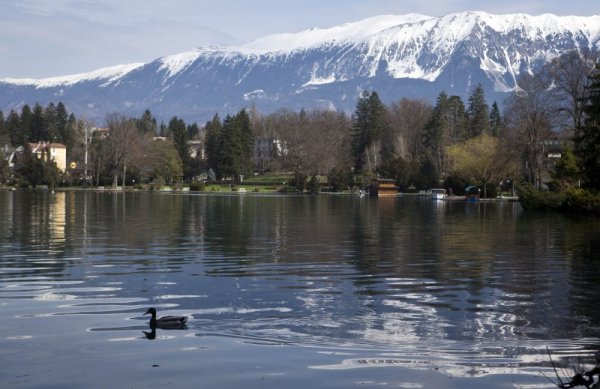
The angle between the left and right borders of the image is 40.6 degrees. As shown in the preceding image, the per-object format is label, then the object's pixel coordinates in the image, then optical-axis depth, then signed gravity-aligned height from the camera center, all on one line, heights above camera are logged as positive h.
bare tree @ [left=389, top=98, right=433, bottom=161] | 145.50 +10.35
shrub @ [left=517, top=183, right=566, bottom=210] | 66.50 -1.48
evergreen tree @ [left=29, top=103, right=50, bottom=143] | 177.88 +11.54
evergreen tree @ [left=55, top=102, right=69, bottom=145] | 178.75 +11.94
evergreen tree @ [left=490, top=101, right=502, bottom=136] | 157.52 +12.73
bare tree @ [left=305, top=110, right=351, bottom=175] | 149.38 +6.75
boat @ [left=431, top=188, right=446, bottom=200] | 101.24 -1.69
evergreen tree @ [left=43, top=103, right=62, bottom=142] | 180.88 +12.53
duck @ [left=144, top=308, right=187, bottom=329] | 16.28 -2.86
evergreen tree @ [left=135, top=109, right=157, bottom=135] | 197.23 +12.65
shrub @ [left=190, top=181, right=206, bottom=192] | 134.62 -1.15
